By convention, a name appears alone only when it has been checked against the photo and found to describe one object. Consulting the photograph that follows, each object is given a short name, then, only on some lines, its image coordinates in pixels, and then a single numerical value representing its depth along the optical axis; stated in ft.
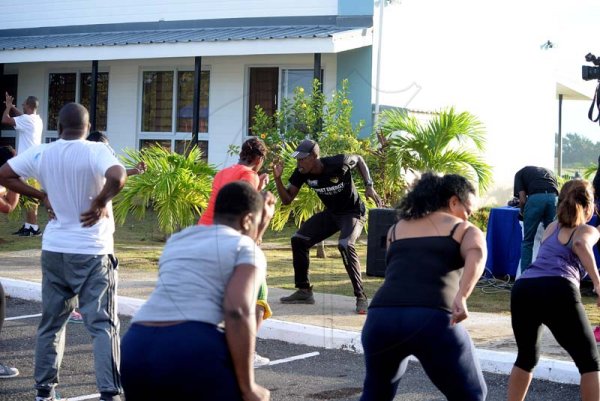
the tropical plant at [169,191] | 44.25
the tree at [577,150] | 103.69
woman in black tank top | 15.10
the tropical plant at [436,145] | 48.44
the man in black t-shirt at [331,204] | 30.81
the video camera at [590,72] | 30.76
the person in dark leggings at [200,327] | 12.25
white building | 58.34
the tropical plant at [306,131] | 44.93
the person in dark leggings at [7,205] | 22.38
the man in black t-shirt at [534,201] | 37.17
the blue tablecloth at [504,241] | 39.68
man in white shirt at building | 47.78
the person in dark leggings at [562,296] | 18.56
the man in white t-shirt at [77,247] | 19.26
